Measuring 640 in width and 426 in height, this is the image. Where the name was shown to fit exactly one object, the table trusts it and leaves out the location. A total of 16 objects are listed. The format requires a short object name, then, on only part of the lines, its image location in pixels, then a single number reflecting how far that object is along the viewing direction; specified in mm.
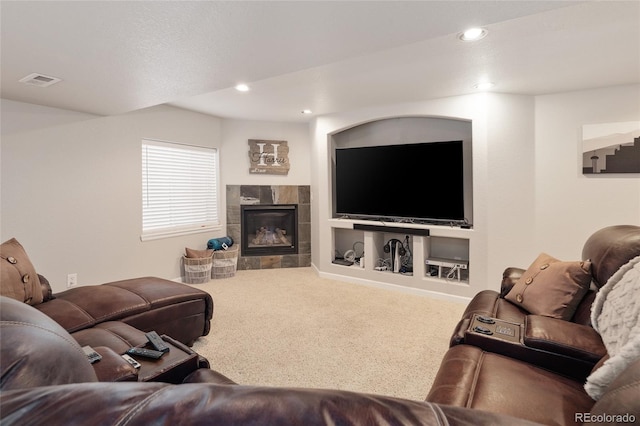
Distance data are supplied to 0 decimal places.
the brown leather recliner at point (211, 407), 482
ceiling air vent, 2363
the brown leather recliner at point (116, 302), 2119
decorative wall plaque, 5230
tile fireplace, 5230
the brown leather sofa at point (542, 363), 1081
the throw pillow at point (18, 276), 2096
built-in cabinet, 3811
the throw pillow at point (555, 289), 1827
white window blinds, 4242
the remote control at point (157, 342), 1619
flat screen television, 3793
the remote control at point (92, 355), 1341
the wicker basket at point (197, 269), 4430
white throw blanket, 958
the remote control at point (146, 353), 1545
